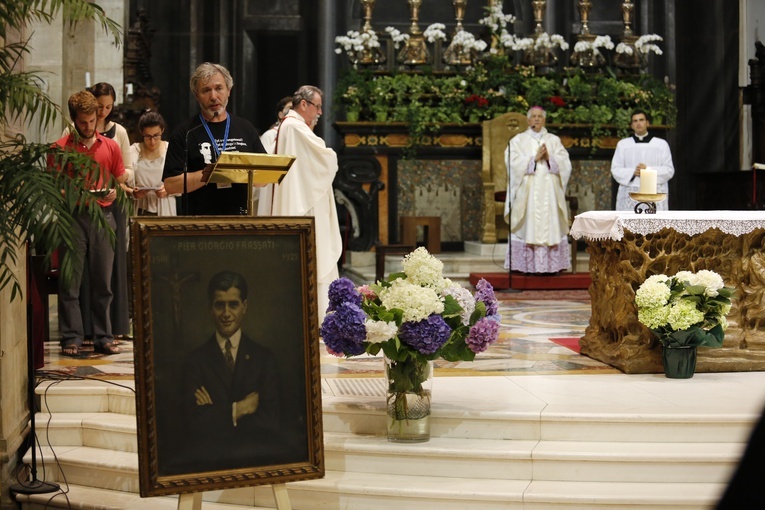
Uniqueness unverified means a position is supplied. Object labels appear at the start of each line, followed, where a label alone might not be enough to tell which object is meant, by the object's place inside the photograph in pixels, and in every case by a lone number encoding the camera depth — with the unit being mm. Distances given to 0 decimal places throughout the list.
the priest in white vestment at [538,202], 12164
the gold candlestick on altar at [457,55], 13914
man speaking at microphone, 5332
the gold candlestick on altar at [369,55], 13742
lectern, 4445
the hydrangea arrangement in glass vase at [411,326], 4711
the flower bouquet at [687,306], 5961
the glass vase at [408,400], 4949
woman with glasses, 8055
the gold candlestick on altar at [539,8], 14664
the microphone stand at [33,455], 5035
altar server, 11969
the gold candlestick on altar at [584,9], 14786
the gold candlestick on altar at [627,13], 14555
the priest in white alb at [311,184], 7418
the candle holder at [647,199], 6668
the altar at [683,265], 6414
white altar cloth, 6391
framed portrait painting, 3855
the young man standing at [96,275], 6758
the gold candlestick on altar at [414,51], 14031
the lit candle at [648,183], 6723
